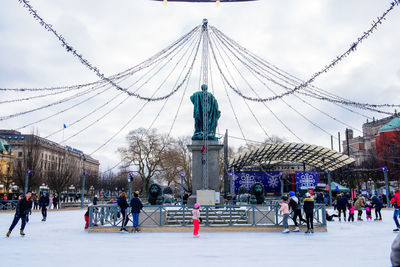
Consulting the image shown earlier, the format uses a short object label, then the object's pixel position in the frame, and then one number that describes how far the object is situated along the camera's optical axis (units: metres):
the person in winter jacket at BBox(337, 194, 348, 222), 18.80
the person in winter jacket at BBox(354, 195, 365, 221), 18.72
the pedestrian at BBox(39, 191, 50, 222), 19.70
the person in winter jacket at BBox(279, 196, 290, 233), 12.84
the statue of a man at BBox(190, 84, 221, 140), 19.19
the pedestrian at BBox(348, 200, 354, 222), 17.94
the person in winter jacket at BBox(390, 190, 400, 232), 12.82
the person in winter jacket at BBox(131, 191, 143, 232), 13.17
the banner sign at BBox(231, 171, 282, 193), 40.81
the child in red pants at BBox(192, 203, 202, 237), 11.89
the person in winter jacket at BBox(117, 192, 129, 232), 13.27
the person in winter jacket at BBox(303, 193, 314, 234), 12.64
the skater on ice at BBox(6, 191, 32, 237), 11.80
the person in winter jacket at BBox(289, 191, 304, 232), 13.16
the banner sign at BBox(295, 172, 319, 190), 39.72
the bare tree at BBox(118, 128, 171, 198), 58.66
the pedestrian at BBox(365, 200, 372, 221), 18.94
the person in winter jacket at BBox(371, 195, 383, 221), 17.65
